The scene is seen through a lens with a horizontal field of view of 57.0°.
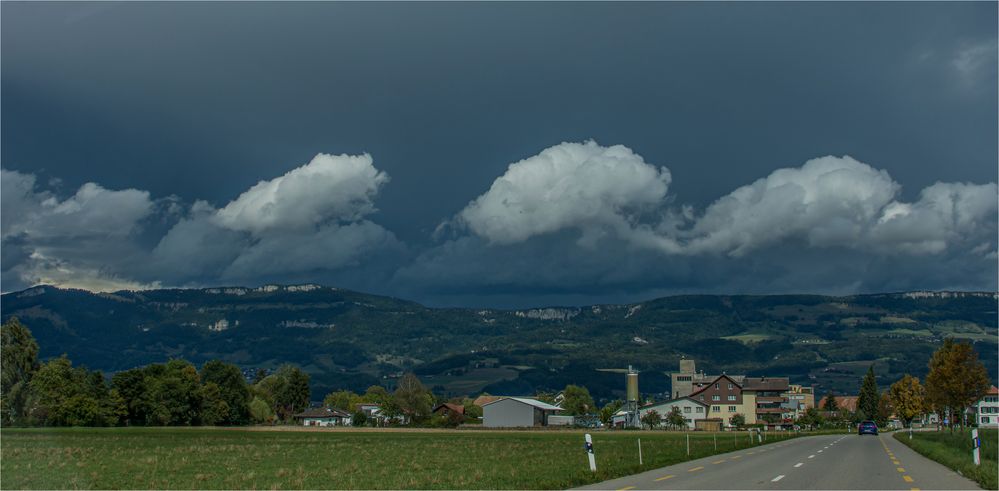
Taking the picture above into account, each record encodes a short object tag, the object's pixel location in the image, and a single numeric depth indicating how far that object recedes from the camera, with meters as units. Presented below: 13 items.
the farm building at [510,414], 191.38
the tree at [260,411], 168.50
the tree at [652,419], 185.62
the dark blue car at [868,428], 105.04
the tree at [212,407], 148.88
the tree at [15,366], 121.88
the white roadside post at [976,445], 31.73
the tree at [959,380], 81.69
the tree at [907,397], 162.88
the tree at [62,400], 123.81
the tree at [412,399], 178.12
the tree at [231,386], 160.46
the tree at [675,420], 186.50
